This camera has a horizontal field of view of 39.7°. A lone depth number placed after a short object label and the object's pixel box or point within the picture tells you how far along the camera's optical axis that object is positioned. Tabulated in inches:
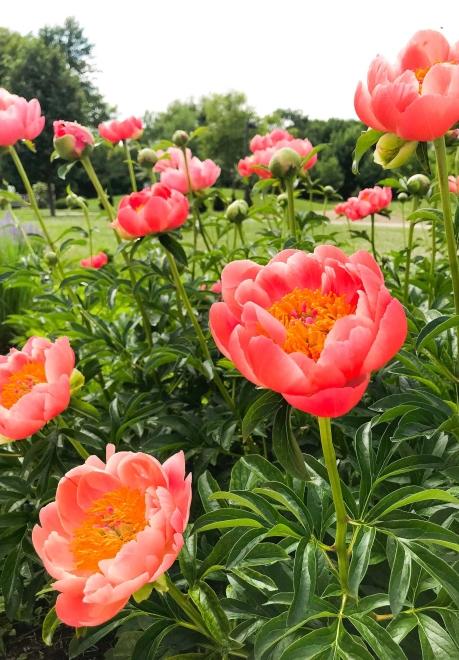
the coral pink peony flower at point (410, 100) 27.7
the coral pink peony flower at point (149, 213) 44.9
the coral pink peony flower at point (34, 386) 32.9
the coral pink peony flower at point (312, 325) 19.8
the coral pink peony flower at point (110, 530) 23.1
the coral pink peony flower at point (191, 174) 64.5
